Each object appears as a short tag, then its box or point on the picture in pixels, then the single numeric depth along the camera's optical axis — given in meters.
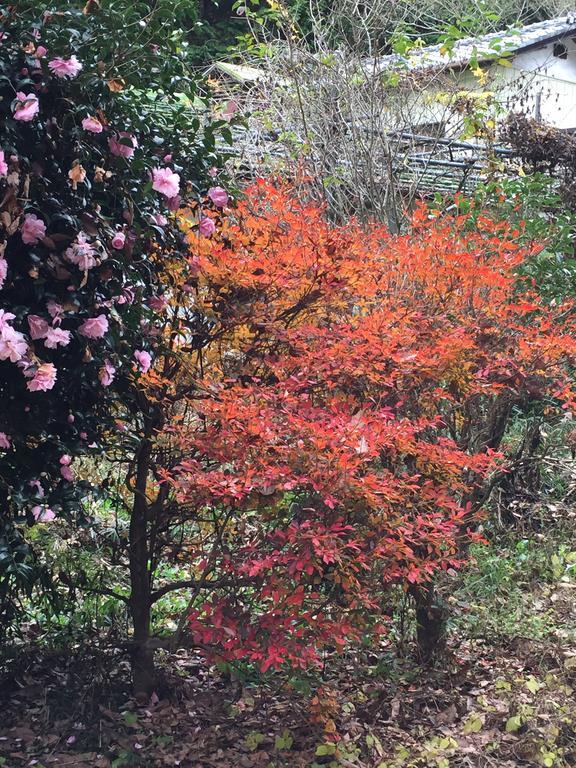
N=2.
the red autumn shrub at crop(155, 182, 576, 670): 2.99
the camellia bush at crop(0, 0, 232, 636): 2.72
